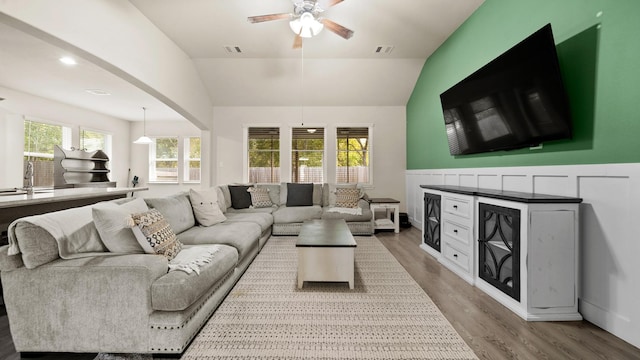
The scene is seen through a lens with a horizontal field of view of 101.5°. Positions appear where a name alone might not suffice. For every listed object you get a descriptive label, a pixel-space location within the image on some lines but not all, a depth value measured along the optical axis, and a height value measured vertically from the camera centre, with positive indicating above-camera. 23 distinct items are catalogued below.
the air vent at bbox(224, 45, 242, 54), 4.65 +2.33
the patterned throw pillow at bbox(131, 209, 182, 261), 1.93 -0.44
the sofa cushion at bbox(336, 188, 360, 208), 5.08 -0.38
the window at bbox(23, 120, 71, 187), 5.57 +0.71
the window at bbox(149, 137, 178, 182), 8.18 +0.59
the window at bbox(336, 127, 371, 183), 6.46 +0.58
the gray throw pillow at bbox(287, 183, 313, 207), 5.25 -0.34
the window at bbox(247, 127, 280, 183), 6.53 +0.60
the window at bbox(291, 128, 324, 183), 6.53 +0.55
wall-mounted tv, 2.11 +0.76
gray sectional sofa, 1.53 -0.71
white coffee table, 2.52 -0.81
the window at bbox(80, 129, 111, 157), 6.82 +1.01
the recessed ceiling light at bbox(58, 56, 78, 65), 3.90 +1.78
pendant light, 6.45 +1.51
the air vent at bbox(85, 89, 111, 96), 5.35 +1.79
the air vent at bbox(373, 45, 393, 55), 4.59 +2.33
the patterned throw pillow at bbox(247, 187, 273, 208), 5.04 -0.39
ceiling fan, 2.93 +1.82
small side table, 4.96 -0.64
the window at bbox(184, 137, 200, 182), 8.16 +0.59
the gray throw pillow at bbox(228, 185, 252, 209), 4.94 -0.36
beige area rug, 1.64 -1.08
